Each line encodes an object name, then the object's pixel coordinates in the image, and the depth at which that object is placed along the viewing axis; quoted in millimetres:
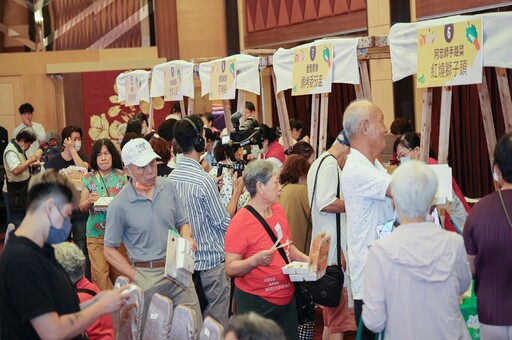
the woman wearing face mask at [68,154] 8609
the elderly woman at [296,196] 6121
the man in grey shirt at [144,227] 4965
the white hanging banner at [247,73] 8016
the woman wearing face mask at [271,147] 7895
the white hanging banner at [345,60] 6453
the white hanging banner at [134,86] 11594
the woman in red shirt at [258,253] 4578
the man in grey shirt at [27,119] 14367
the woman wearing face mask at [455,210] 5676
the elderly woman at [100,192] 7000
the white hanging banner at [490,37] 4914
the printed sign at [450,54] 4938
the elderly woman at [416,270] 3270
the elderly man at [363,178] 4078
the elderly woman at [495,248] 3732
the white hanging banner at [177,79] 9578
